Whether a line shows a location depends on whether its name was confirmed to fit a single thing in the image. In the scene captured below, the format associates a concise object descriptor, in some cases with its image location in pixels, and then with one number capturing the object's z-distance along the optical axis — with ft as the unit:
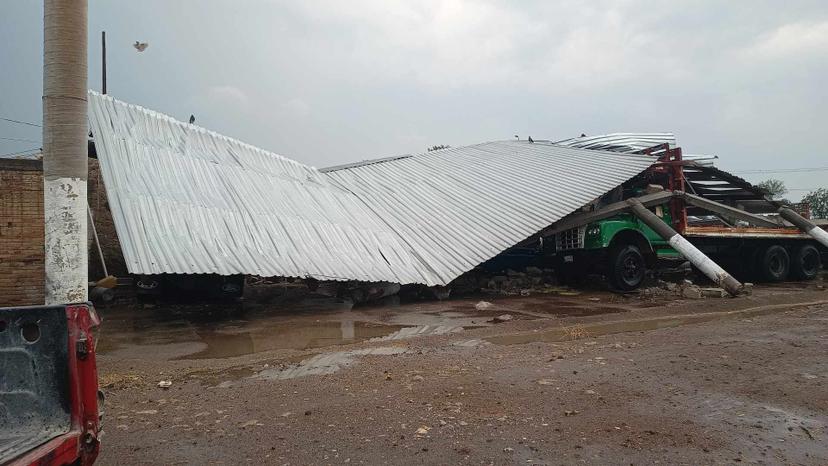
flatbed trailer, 42.39
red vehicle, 7.76
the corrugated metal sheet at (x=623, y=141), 56.29
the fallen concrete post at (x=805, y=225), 48.49
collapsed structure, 28.09
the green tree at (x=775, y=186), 155.09
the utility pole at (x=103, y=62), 67.36
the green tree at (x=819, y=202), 143.95
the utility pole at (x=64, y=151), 18.84
